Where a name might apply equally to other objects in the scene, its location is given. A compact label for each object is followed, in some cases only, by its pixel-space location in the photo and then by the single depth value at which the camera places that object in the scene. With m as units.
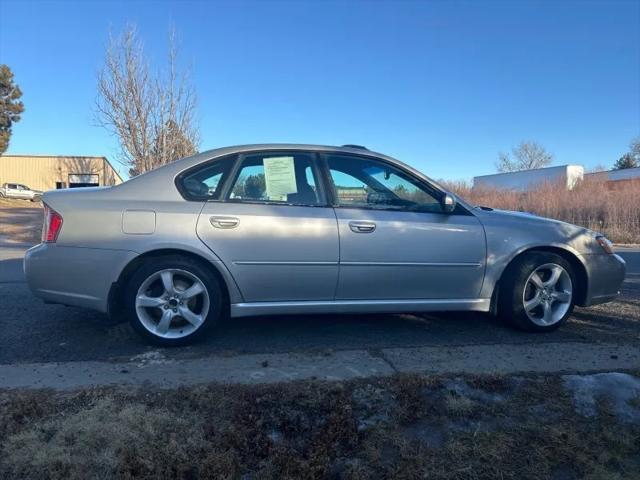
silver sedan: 3.84
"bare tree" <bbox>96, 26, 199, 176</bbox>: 14.64
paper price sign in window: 4.14
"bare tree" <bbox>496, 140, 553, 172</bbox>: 69.62
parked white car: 41.84
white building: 32.66
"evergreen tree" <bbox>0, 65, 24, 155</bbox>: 39.09
